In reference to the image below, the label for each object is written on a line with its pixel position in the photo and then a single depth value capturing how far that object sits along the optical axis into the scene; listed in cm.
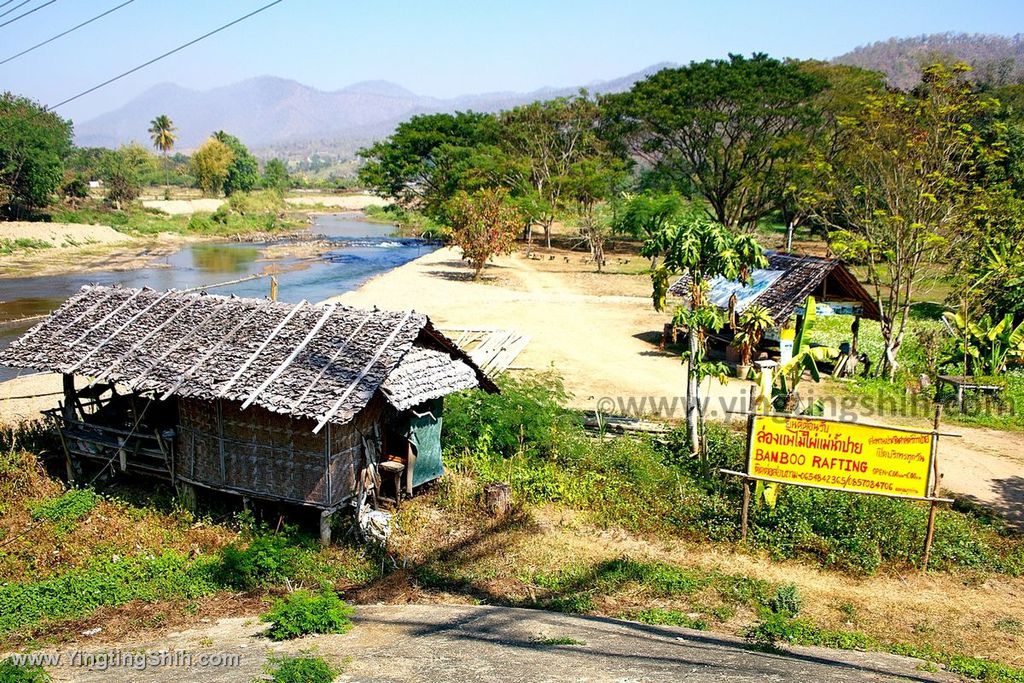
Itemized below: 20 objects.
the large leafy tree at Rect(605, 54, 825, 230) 3959
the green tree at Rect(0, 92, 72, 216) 4634
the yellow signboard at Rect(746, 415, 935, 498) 976
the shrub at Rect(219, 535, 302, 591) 918
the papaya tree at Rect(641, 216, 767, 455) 1203
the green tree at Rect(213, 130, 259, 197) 8475
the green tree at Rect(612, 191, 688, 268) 3744
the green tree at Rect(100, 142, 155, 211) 6094
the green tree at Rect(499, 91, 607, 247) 4525
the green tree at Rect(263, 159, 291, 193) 9175
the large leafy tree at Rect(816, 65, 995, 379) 1764
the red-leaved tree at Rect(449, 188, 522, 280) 3431
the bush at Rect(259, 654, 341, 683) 609
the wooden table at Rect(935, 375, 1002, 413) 1584
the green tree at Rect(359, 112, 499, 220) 4725
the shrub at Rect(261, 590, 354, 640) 759
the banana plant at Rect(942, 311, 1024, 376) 1688
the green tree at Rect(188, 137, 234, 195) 8000
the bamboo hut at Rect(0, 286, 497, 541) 1010
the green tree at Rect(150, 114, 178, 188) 9012
